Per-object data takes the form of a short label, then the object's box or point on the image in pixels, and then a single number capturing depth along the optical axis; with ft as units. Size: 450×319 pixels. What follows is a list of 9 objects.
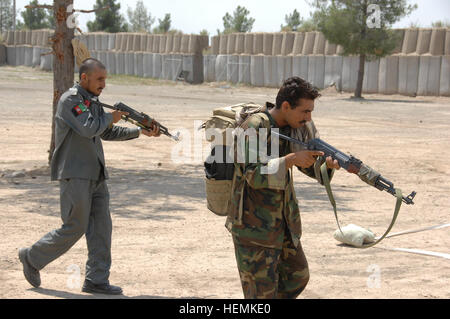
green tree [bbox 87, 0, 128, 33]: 187.01
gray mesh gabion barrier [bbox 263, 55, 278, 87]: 125.42
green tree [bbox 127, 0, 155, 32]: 283.38
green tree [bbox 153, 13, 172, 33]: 235.20
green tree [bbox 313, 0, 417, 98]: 100.63
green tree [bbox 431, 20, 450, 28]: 116.30
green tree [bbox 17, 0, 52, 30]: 233.35
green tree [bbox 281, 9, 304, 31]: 231.50
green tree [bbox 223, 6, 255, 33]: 203.92
